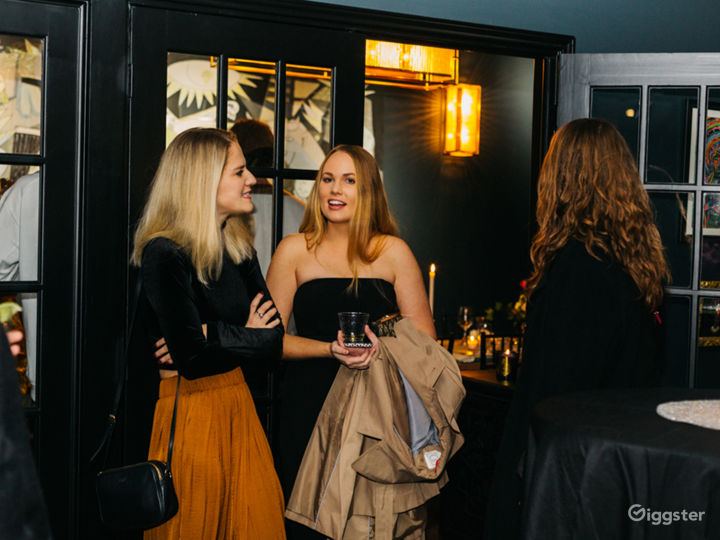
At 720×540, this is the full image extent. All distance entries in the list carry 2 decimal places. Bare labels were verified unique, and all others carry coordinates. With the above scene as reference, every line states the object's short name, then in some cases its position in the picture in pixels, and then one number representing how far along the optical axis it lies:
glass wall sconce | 5.82
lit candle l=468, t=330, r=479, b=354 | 4.68
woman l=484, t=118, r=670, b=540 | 2.08
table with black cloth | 1.41
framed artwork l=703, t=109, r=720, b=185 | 3.33
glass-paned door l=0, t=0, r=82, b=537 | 2.71
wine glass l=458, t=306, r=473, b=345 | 4.93
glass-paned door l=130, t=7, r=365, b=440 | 2.82
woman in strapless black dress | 2.61
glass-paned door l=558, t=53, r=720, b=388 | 3.30
